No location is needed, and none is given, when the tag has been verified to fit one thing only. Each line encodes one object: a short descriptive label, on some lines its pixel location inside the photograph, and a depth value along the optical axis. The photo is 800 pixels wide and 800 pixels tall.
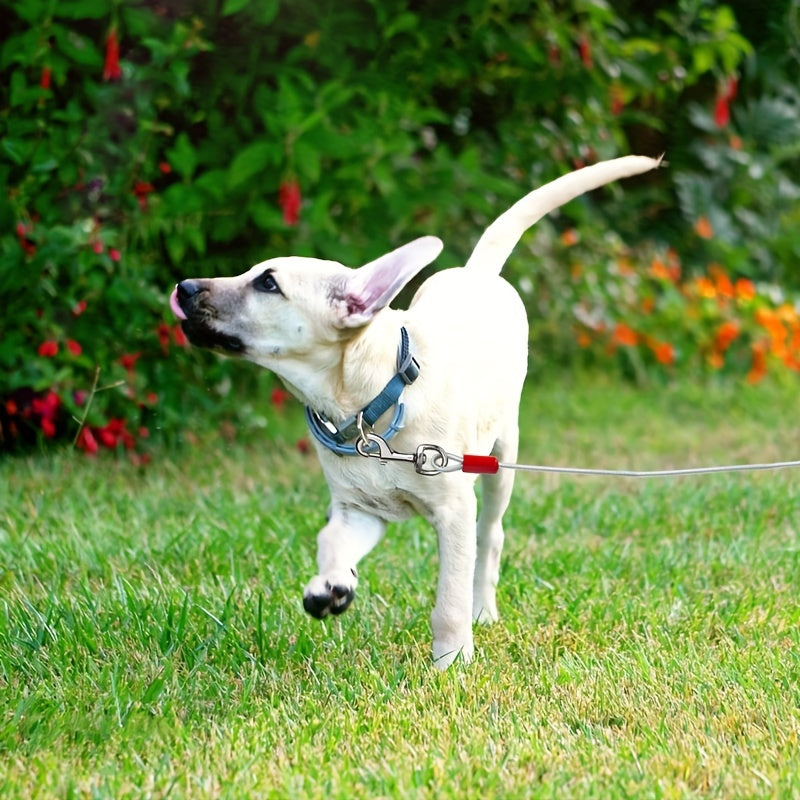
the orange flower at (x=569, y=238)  16.30
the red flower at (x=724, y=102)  14.62
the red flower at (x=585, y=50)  12.77
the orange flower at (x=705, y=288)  16.70
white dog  6.34
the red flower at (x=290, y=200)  10.84
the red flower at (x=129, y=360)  10.84
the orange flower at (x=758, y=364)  16.37
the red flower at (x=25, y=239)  10.07
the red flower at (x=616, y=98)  13.98
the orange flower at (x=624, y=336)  16.30
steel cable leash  6.35
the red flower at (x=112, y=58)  10.41
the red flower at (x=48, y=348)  10.27
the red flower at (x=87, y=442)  10.36
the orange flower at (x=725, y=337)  16.48
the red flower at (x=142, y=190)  10.71
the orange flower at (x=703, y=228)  17.84
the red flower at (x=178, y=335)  10.97
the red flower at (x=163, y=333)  10.92
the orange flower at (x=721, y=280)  17.03
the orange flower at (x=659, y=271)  17.17
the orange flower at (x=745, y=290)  17.02
